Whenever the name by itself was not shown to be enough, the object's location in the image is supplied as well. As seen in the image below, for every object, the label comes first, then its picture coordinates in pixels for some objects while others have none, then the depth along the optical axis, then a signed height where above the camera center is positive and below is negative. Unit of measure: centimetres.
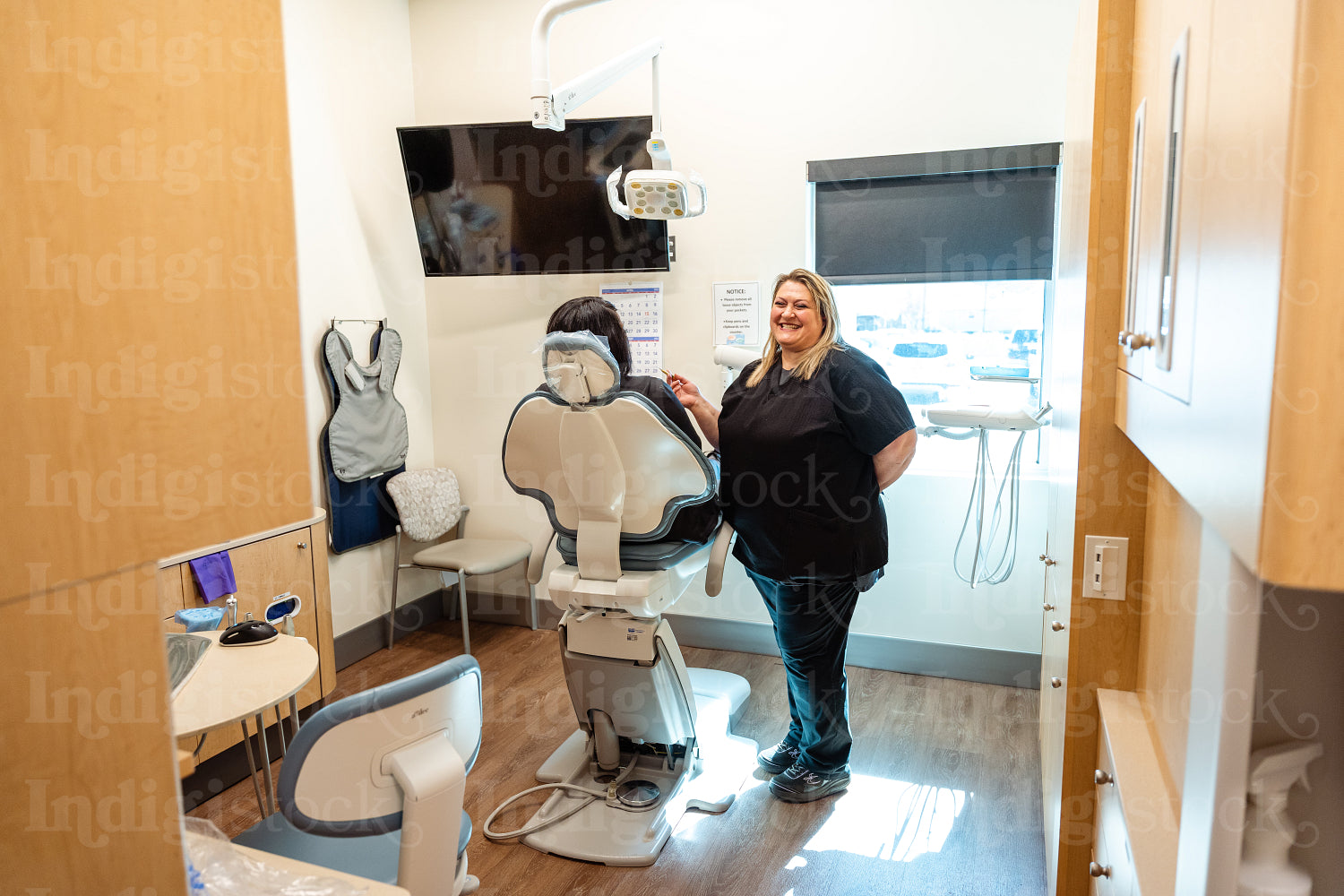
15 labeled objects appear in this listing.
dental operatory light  275 +65
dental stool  130 -69
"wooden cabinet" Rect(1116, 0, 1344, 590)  56 +1
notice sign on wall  360 +1
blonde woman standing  243 -49
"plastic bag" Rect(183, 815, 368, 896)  116 -75
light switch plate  157 -46
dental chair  219 -77
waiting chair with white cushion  376 -95
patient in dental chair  247 -4
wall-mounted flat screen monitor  345 +51
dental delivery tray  290 -36
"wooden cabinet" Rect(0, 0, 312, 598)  59 +3
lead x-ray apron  353 -50
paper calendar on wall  377 +0
